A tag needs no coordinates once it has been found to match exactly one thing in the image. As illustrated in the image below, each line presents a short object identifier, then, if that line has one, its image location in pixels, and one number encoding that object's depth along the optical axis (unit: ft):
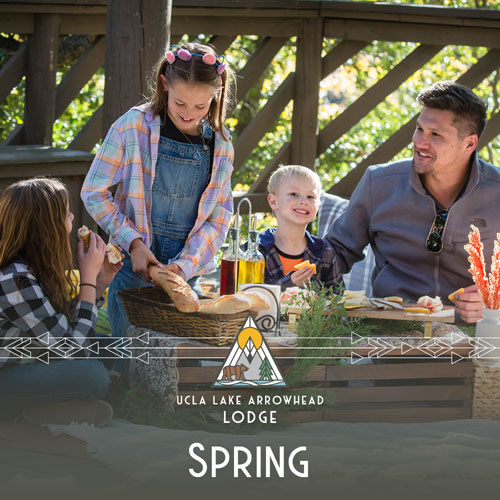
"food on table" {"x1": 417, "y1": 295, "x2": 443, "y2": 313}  16.74
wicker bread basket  14.70
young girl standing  17.83
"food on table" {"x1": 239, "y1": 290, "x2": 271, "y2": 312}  15.38
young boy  20.57
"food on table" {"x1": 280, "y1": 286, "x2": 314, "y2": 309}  16.12
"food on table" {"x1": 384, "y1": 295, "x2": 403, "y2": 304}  17.31
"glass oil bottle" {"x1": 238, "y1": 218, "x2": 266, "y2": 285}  16.81
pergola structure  24.00
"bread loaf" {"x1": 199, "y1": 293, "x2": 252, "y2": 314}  14.74
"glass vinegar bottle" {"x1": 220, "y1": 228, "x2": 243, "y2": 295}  16.63
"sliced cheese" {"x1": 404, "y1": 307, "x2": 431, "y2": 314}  16.53
